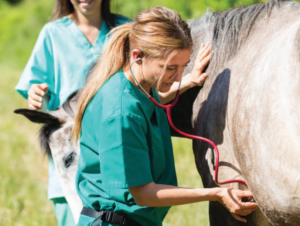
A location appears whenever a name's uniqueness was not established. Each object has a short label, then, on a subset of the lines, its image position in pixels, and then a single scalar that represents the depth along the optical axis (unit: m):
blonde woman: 5.82
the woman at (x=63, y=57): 6.58
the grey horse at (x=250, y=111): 5.67
